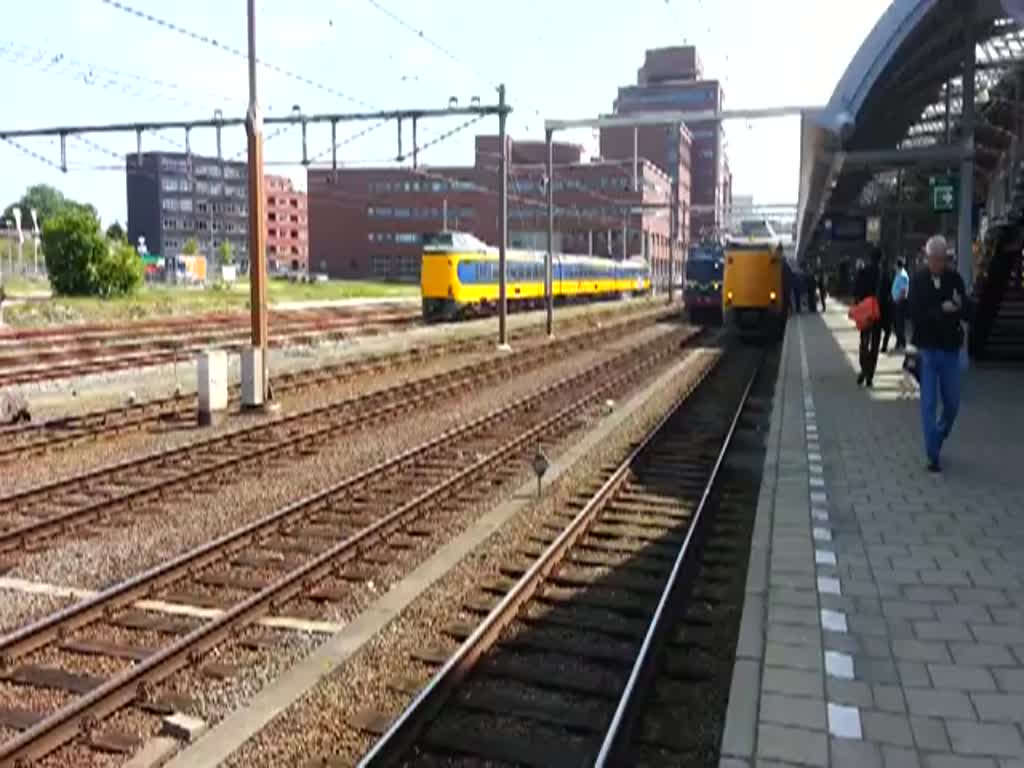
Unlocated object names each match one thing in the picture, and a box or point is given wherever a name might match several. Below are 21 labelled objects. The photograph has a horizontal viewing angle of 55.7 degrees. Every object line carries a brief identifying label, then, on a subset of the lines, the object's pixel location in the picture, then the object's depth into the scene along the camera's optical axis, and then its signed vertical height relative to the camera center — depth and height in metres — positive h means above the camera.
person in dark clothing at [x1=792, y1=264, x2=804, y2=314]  41.88 -0.08
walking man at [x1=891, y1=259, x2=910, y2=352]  18.06 -0.23
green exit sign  18.92 +1.89
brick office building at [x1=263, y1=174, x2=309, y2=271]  123.19 +8.29
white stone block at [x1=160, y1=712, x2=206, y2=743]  4.46 -2.04
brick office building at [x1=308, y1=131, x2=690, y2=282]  83.56 +7.64
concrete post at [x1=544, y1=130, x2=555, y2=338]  29.66 +0.41
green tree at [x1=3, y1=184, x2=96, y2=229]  144.65 +13.60
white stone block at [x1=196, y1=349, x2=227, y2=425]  13.13 -1.28
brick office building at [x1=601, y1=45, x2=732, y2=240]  86.75 +16.82
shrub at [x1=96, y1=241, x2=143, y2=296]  44.06 +0.75
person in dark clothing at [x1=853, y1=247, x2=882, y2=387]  15.82 -0.72
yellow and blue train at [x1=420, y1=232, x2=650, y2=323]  36.38 +0.50
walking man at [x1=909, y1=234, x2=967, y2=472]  8.48 -0.30
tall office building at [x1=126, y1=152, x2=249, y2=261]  114.12 +9.04
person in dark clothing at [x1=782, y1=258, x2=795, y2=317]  28.72 +0.20
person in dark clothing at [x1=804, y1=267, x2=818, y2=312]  44.41 -0.27
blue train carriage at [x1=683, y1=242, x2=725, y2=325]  36.12 +0.26
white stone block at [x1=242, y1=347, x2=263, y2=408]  14.05 -1.30
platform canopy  15.39 +4.18
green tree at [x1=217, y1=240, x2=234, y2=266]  101.44 +3.70
